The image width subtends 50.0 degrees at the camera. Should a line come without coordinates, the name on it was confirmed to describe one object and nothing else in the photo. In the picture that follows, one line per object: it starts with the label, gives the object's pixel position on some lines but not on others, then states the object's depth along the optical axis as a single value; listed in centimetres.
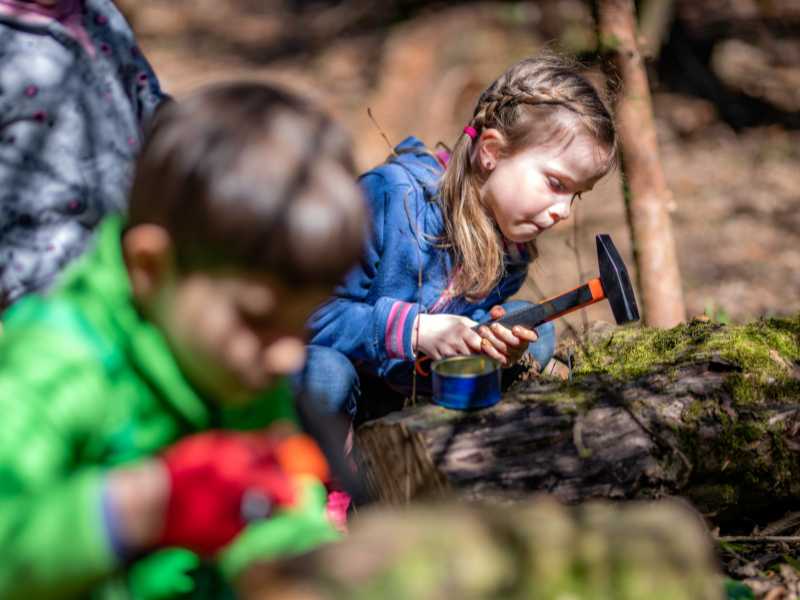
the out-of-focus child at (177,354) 117
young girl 262
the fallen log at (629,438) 200
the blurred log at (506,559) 109
